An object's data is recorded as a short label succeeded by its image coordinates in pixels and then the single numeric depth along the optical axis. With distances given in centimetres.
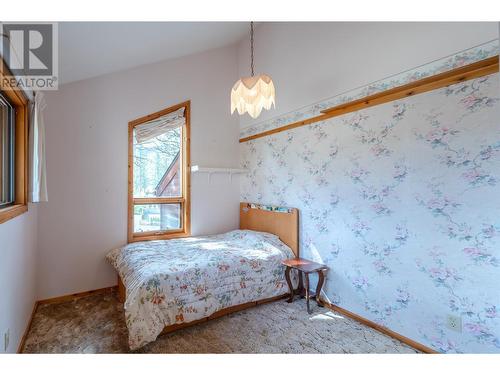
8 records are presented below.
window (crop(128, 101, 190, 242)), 344
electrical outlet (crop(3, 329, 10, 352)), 153
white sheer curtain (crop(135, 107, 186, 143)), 345
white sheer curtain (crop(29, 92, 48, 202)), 214
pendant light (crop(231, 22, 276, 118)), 217
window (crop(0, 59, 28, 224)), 197
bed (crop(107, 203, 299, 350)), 209
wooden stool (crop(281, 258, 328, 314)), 264
